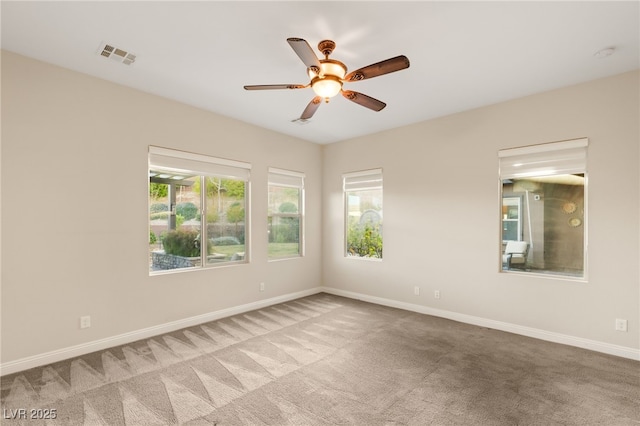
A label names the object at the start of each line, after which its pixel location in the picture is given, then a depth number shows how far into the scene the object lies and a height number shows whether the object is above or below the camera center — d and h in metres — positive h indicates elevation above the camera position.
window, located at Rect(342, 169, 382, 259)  5.17 +0.04
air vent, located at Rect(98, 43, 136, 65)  2.65 +1.44
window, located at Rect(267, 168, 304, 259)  5.08 +0.03
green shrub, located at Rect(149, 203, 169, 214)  3.70 +0.10
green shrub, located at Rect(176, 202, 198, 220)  3.98 +0.08
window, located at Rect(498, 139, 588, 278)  3.41 +0.09
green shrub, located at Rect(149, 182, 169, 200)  3.69 +0.32
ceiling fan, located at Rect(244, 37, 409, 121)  2.06 +1.04
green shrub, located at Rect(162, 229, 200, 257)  3.86 -0.34
